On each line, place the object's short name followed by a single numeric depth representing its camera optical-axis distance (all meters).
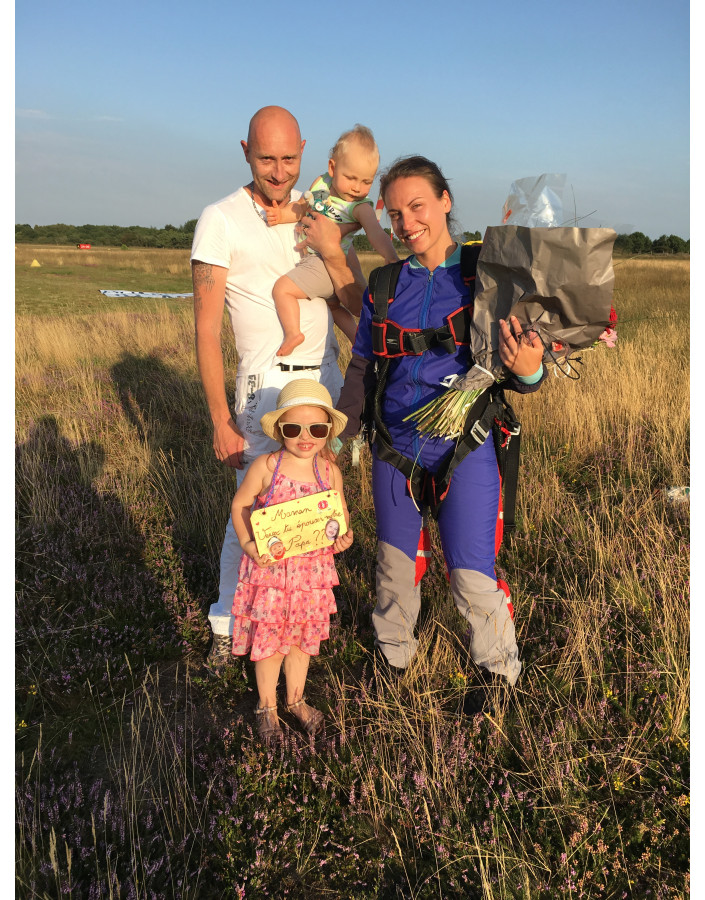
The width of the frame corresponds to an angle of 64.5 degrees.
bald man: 2.83
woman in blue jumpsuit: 2.57
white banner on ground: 24.23
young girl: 2.57
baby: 2.96
